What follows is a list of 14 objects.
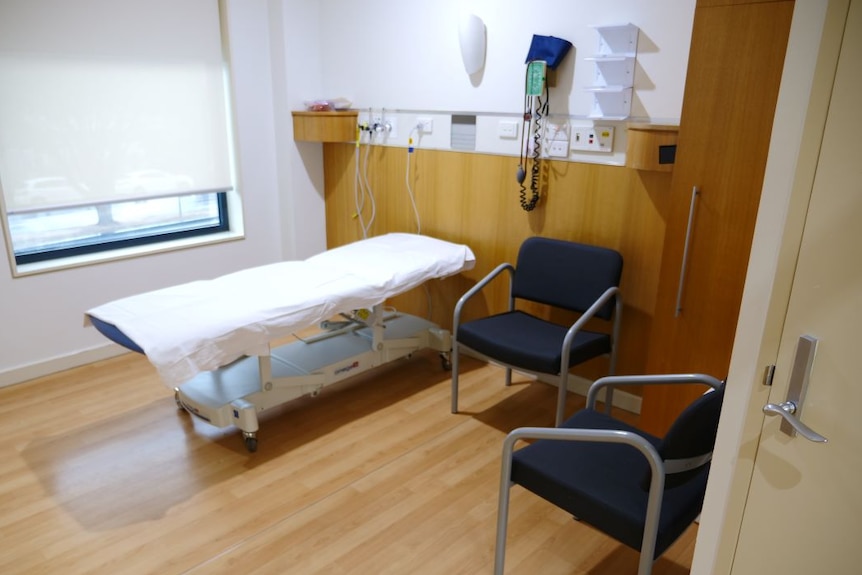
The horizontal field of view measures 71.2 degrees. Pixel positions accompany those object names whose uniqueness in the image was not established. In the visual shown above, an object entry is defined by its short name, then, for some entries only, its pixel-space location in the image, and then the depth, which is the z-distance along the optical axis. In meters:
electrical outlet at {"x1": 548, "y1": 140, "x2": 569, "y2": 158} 3.02
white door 1.13
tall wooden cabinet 1.96
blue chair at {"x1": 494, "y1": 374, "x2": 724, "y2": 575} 1.51
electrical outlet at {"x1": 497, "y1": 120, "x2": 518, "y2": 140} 3.19
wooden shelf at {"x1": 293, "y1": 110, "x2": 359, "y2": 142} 3.83
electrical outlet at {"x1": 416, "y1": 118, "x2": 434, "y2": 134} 3.58
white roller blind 3.04
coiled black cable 3.07
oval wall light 3.17
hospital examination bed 2.34
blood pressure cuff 2.88
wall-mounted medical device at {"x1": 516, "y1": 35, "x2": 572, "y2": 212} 2.90
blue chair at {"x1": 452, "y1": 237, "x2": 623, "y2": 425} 2.60
